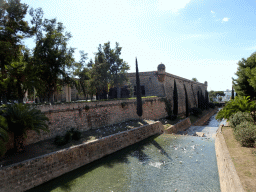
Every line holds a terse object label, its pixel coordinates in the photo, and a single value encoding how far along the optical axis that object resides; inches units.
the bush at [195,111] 1528.9
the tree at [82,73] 1015.7
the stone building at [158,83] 1346.0
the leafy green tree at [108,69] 981.2
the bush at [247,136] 398.0
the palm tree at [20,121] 406.0
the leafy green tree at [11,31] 662.5
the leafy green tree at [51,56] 732.0
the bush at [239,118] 582.2
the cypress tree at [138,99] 917.3
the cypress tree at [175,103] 1265.3
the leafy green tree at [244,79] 953.5
